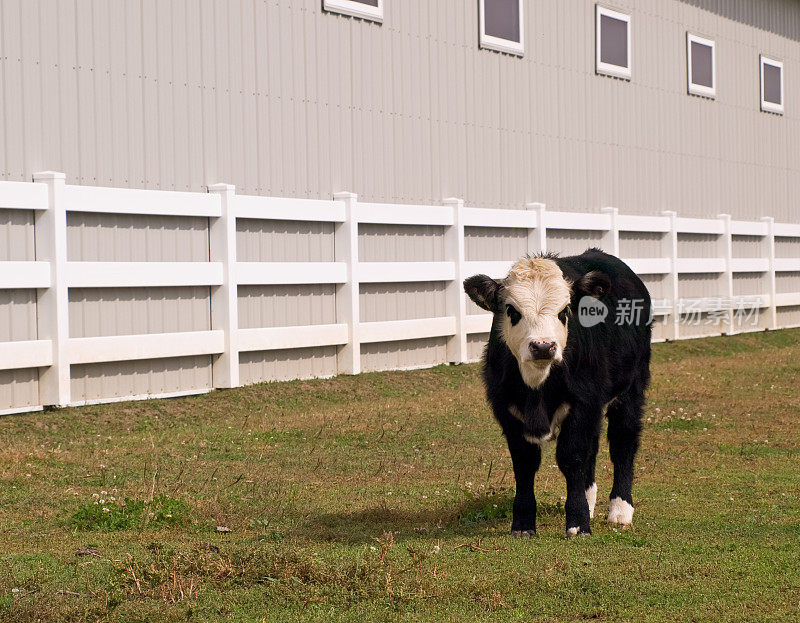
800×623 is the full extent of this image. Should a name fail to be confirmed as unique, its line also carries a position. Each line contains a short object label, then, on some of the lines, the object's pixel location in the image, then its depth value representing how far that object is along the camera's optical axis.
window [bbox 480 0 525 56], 19.47
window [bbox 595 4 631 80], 22.61
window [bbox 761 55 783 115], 29.19
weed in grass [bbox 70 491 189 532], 7.75
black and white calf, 7.23
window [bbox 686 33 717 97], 25.79
